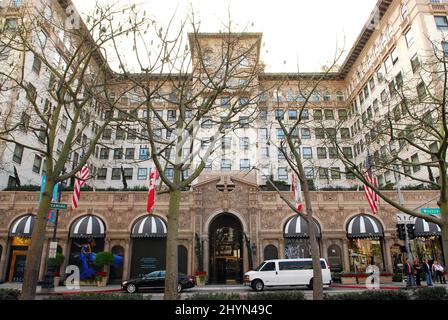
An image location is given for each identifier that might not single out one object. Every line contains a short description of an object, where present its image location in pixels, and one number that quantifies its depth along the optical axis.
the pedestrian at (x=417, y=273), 21.05
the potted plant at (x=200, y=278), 27.28
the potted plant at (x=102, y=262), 25.97
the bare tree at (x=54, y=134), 10.66
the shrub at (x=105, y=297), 10.31
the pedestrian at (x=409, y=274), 20.28
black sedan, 21.36
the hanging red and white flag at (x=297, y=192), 21.97
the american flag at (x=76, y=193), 23.55
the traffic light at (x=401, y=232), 20.17
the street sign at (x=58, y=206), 18.03
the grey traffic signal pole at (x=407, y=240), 20.05
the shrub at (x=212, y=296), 10.55
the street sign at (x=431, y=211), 16.70
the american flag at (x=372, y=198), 22.30
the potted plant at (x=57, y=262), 23.96
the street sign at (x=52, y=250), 19.91
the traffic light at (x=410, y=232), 20.31
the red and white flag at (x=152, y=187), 21.39
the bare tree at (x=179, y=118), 10.90
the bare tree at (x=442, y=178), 11.16
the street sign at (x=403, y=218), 18.87
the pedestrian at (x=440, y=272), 23.72
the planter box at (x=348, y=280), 25.10
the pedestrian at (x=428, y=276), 20.90
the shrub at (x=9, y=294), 10.53
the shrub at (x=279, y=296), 10.77
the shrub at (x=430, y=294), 11.36
